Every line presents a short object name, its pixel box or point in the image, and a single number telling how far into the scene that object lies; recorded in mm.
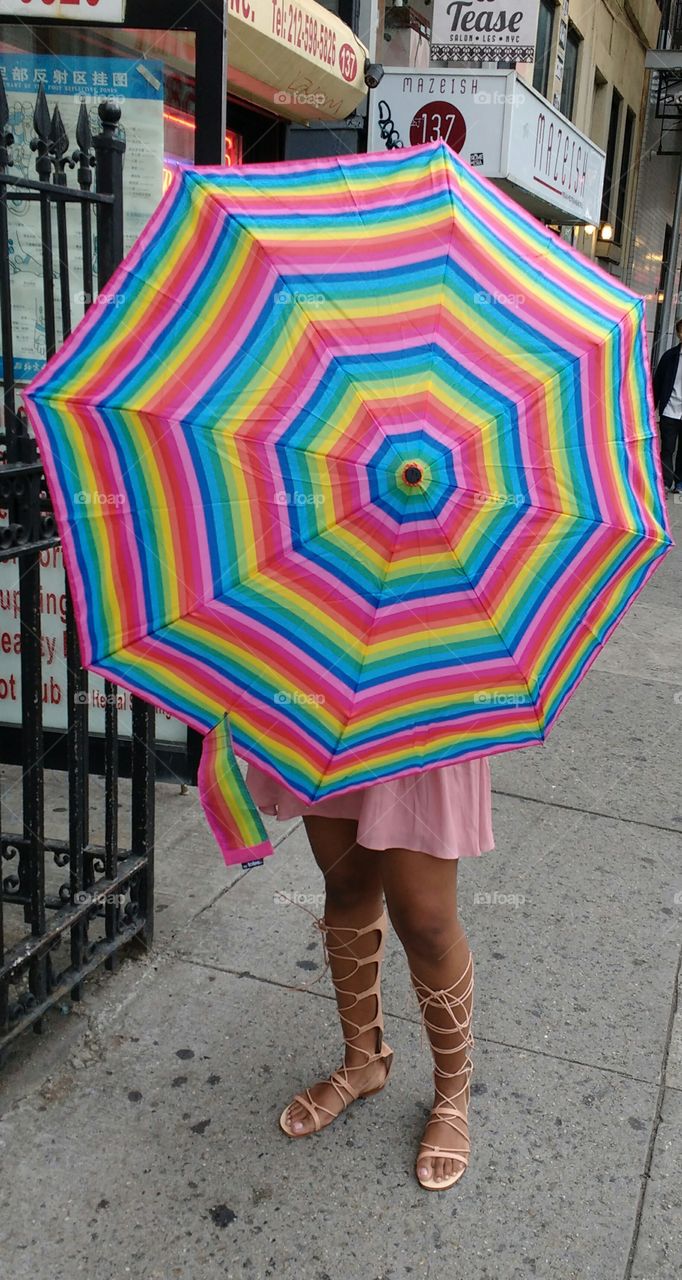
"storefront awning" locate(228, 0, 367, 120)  5949
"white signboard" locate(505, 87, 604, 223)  9758
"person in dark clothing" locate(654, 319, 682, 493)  12070
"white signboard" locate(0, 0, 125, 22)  3324
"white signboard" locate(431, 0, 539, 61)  9250
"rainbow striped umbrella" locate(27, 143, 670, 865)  1742
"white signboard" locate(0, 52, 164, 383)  3543
